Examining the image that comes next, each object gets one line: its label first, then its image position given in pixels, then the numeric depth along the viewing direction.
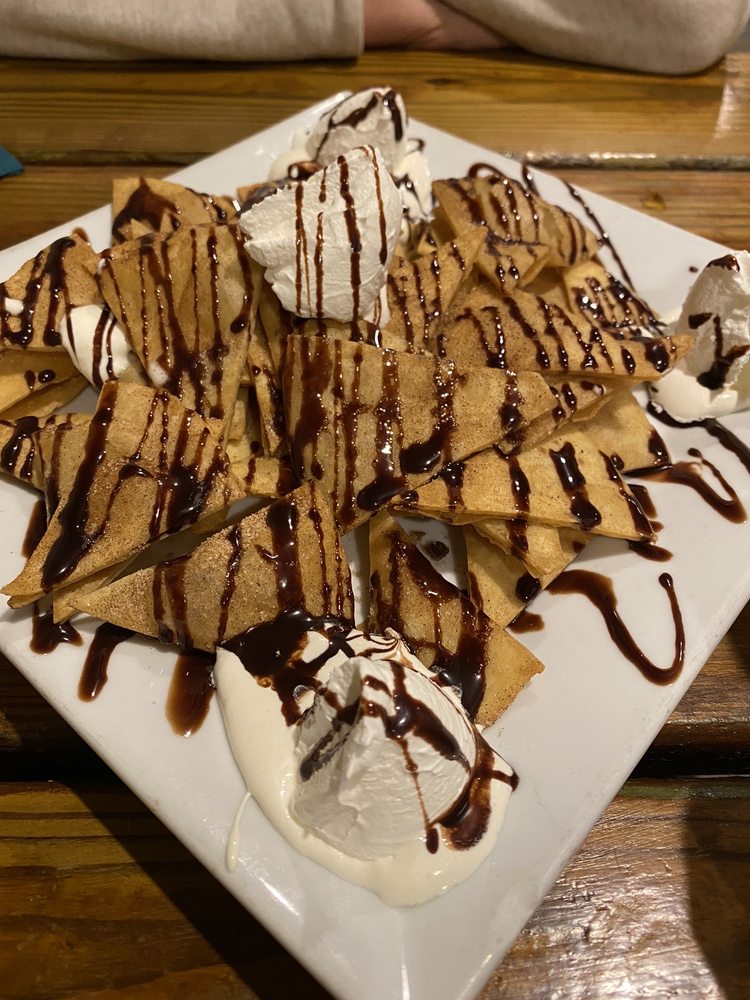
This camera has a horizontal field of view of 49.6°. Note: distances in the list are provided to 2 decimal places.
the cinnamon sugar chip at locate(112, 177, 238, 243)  0.39
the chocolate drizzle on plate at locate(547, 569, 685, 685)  0.28
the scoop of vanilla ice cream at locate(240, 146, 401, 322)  0.32
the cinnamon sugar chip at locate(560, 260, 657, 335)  0.39
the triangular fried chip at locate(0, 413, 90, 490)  0.31
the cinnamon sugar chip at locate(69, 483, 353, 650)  0.27
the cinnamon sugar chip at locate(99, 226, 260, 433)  0.33
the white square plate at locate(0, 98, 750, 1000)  0.22
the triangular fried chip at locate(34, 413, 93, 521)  0.30
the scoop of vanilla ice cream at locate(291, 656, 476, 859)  0.22
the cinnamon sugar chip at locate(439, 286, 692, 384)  0.33
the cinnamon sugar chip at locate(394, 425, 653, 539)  0.30
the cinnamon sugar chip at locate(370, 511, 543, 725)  0.27
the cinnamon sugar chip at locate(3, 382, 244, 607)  0.28
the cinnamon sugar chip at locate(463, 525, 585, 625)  0.30
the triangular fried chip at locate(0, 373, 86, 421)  0.35
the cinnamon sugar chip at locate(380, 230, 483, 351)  0.35
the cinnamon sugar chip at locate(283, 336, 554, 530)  0.30
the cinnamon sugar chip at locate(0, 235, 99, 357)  0.33
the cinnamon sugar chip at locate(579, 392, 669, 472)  0.34
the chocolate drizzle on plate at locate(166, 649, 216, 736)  0.26
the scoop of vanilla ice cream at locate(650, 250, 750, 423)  0.35
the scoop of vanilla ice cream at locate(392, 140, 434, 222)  0.43
